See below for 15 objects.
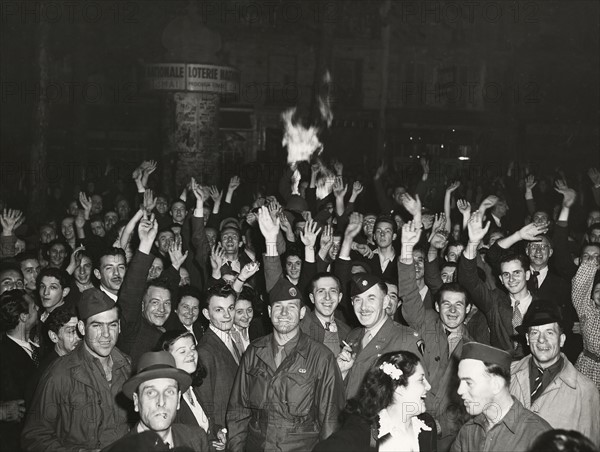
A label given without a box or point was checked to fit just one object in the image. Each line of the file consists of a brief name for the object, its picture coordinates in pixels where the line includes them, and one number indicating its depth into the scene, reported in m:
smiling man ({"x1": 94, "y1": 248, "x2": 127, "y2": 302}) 6.95
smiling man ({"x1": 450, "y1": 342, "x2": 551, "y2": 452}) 4.04
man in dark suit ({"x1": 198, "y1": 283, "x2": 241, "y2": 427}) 5.54
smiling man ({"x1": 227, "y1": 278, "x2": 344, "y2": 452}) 4.95
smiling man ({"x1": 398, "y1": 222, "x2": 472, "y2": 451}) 5.43
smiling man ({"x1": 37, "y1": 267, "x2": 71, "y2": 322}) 6.75
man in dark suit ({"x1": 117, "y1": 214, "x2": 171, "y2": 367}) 6.00
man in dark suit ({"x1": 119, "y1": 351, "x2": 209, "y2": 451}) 4.03
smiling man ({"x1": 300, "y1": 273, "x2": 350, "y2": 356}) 6.16
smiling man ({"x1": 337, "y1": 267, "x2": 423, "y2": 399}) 5.40
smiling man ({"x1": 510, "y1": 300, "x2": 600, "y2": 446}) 4.66
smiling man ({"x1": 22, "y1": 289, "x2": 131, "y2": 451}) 4.62
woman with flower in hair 4.16
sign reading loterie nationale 16.56
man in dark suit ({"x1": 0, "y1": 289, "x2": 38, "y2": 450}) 5.13
